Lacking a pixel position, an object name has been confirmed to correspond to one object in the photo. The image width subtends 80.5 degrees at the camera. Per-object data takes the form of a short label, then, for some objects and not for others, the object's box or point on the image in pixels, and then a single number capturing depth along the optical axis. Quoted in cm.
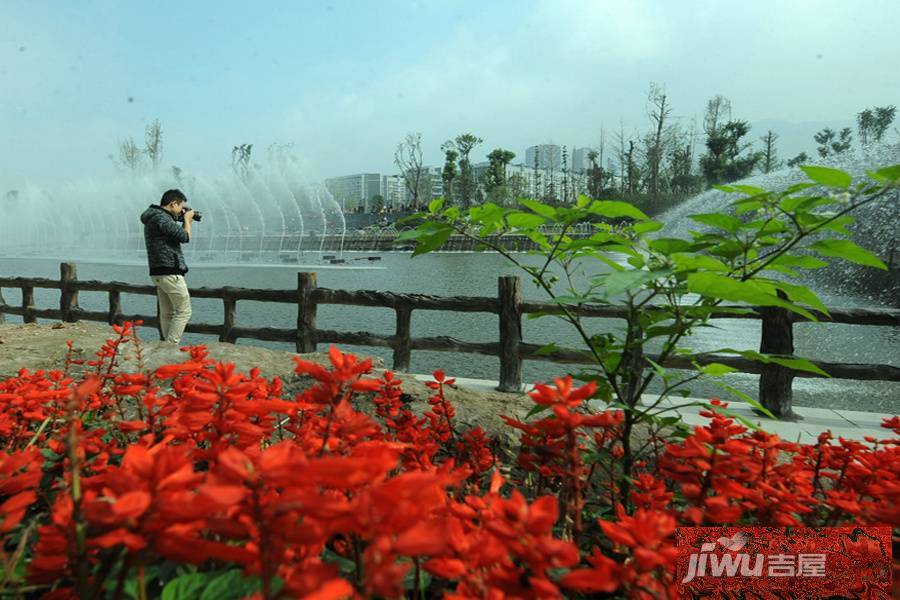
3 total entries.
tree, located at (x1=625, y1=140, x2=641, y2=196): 5794
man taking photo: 543
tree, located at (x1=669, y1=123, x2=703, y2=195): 5622
